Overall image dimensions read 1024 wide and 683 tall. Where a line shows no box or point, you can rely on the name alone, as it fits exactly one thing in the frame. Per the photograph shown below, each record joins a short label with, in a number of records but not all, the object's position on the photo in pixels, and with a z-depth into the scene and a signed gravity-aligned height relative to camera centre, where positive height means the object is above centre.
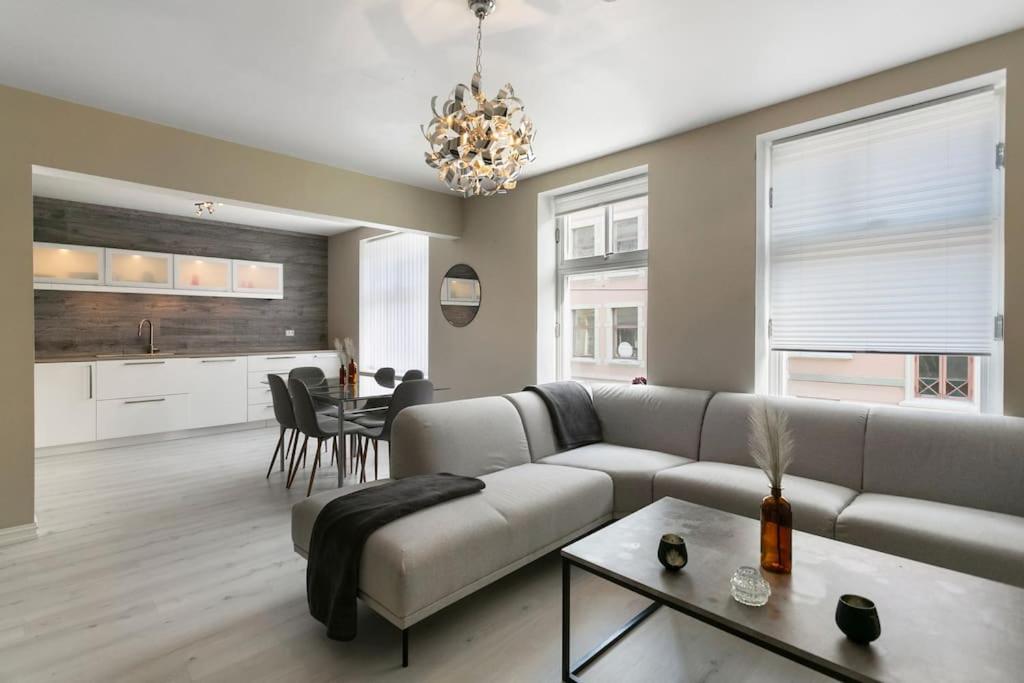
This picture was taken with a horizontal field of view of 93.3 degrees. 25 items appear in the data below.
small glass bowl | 1.42 -0.75
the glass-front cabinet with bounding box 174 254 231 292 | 5.98 +0.79
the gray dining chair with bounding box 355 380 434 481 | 3.68 -0.51
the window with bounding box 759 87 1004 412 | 2.58 +0.46
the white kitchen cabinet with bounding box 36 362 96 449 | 4.71 -0.68
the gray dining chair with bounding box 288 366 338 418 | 4.89 -0.44
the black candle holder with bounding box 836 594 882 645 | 1.22 -0.74
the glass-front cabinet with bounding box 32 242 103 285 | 5.09 +0.77
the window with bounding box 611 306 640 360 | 4.04 +0.02
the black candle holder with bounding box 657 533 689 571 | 1.61 -0.73
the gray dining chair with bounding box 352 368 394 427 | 4.17 -0.75
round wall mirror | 5.07 +0.43
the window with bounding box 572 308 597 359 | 4.38 +0.01
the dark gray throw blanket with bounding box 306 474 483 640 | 1.90 -0.84
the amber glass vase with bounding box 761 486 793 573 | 1.60 -0.66
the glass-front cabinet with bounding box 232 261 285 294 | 6.46 +0.79
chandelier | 1.90 +0.78
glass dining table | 3.70 -0.48
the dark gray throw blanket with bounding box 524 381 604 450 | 3.43 -0.57
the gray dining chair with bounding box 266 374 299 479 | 4.09 -0.61
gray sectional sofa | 1.88 -0.79
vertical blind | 5.78 +0.42
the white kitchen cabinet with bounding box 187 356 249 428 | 5.66 -0.68
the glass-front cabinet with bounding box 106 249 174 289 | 5.51 +0.78
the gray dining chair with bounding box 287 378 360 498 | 3.68 -0.66
